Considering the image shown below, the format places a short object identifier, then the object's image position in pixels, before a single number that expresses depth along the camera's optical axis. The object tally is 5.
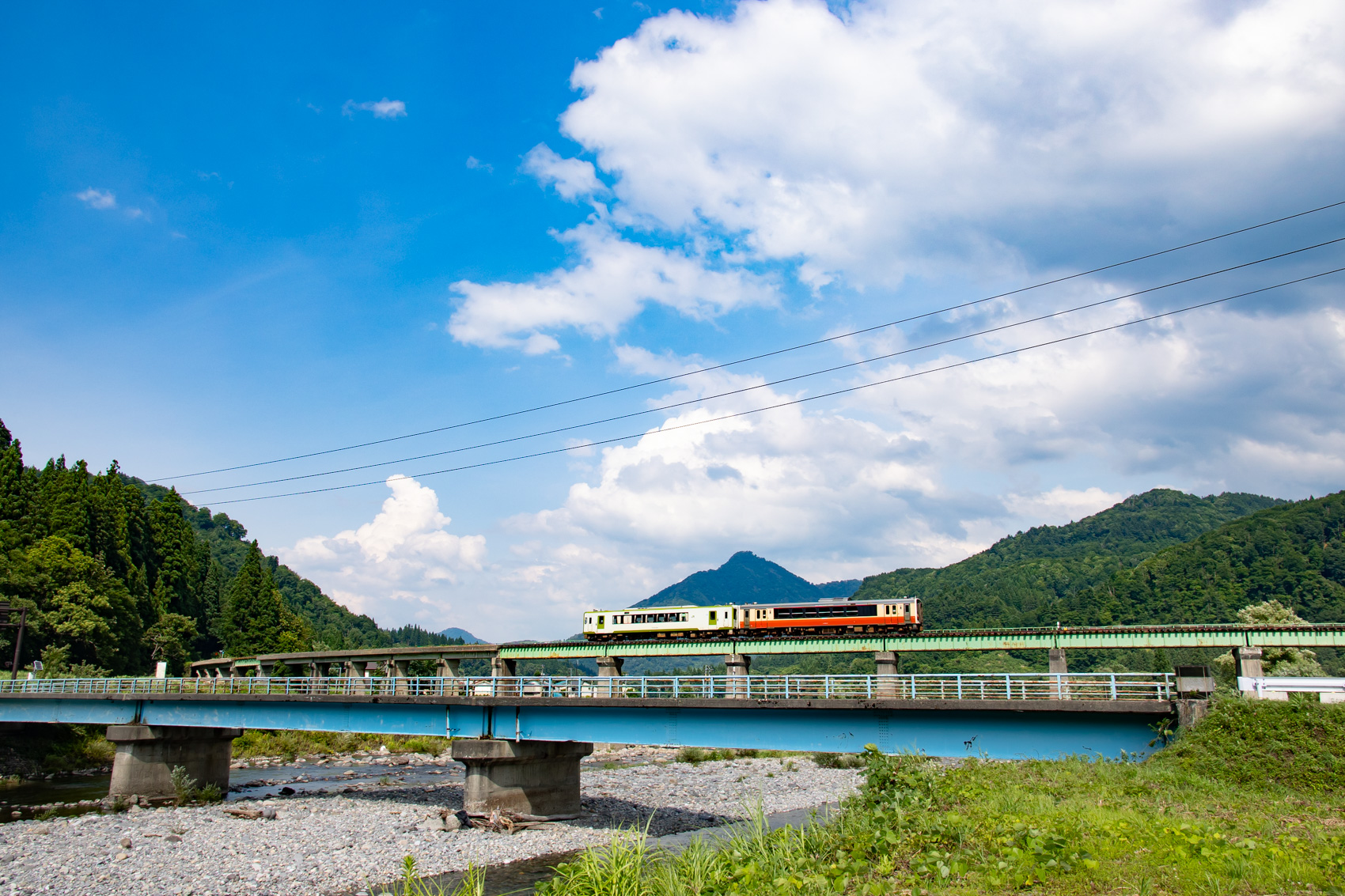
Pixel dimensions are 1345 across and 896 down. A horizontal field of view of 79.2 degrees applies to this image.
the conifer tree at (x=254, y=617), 107.81
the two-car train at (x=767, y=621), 60.88
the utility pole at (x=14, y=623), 59.28
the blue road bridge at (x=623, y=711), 23.70
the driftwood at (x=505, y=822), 33.00
